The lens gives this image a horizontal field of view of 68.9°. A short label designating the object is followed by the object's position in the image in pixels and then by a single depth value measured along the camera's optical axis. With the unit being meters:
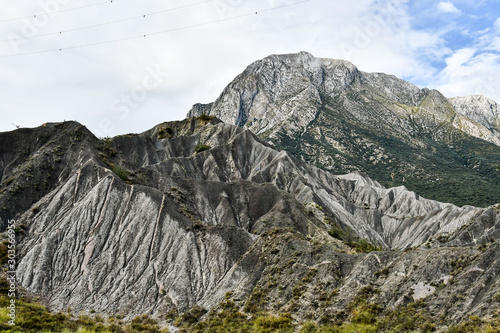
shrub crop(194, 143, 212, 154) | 87.92
